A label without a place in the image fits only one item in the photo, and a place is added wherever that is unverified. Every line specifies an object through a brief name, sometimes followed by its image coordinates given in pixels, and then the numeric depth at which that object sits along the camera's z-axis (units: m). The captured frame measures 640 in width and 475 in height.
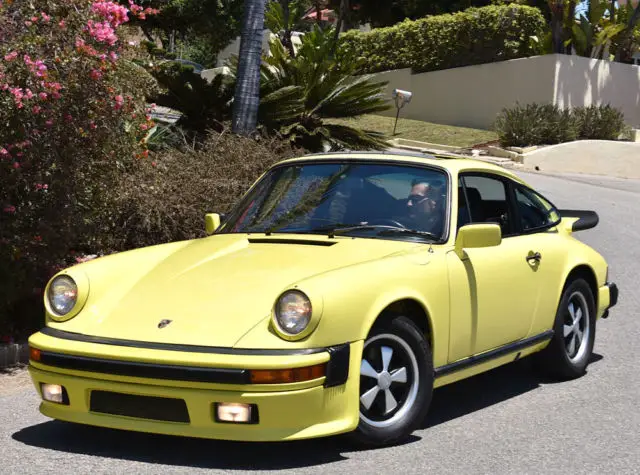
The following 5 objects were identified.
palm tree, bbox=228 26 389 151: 13.45
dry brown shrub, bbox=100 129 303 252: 10.04
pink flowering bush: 7.78
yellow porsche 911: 4.99
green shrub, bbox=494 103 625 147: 27.38
